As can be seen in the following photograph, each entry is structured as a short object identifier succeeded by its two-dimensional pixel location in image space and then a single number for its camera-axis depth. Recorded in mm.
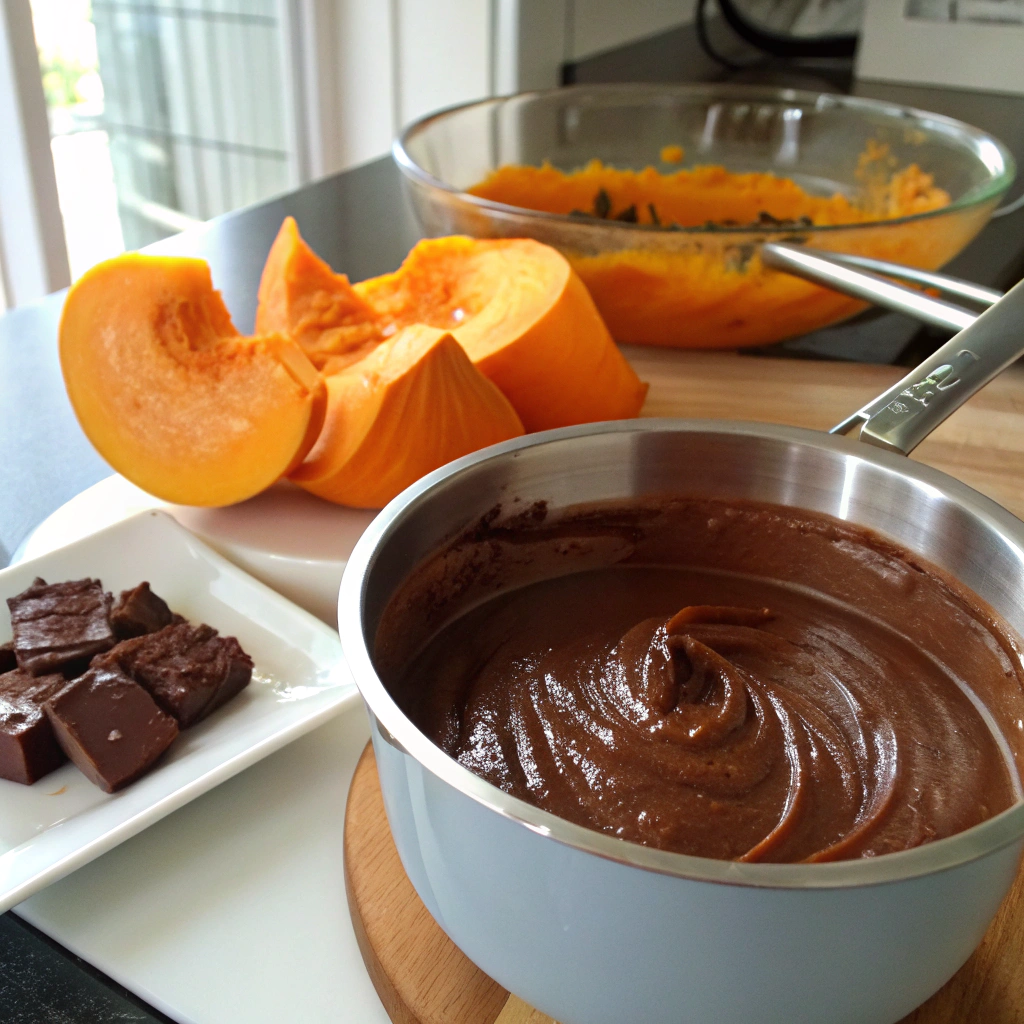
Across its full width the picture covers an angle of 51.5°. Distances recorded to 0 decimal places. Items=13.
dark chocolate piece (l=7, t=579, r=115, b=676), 612
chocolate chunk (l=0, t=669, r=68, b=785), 540
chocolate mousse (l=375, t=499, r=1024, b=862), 463
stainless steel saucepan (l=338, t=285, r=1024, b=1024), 329
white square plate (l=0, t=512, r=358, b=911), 514
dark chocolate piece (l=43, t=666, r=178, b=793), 547
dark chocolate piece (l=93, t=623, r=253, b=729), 590
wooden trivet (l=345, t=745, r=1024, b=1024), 456
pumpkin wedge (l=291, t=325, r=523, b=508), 724
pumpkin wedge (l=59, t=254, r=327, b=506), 741
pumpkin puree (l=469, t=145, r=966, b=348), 943
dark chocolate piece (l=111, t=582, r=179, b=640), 652
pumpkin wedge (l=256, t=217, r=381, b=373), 854
